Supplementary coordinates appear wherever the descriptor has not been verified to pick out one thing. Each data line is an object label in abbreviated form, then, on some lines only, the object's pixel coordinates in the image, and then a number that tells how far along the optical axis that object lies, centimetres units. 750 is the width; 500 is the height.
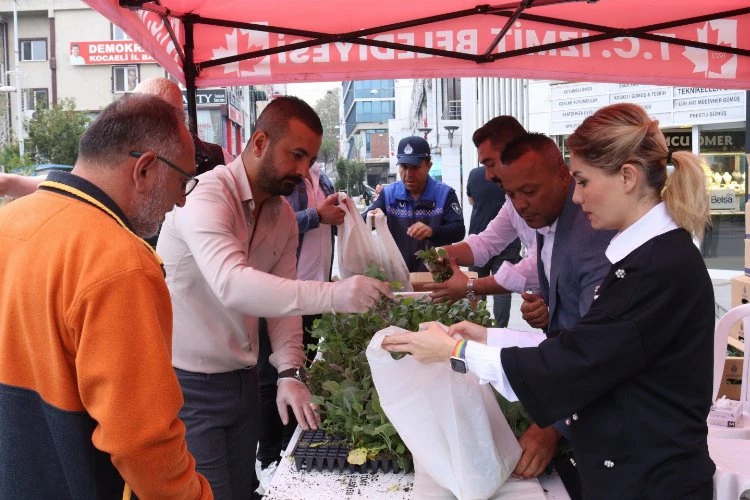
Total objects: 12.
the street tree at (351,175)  6291
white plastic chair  298
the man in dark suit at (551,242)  219
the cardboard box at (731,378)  396
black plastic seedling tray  221
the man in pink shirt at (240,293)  234
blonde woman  172
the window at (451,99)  3760
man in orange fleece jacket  136
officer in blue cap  567
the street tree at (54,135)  3300
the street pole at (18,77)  3394
